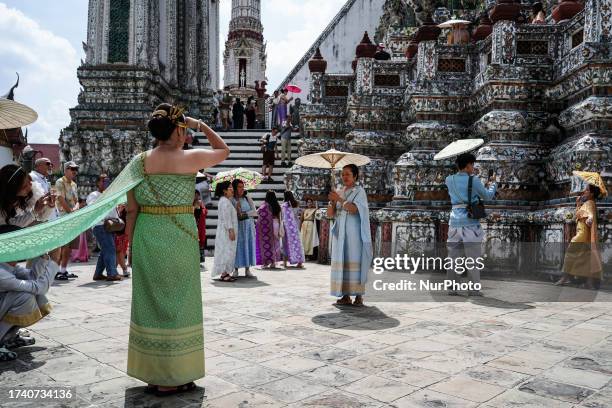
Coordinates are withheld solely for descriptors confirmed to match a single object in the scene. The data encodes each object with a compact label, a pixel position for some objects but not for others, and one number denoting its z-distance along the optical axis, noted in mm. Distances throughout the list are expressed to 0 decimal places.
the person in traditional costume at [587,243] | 6863
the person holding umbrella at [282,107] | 16688
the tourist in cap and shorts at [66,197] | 8102
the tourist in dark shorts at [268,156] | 14430
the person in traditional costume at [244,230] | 8836
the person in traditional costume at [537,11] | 11071
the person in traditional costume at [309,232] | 11398
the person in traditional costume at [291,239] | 10328
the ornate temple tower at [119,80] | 14461
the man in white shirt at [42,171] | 7486
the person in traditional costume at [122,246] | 8711
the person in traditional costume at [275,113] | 17438
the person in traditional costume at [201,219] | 10498
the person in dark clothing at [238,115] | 21289
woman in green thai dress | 3199
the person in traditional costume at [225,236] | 8312
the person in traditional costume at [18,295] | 3844
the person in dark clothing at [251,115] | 21531
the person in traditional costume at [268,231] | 10039
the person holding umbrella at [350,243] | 5988
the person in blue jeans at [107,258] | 8195
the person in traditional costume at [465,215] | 6715
